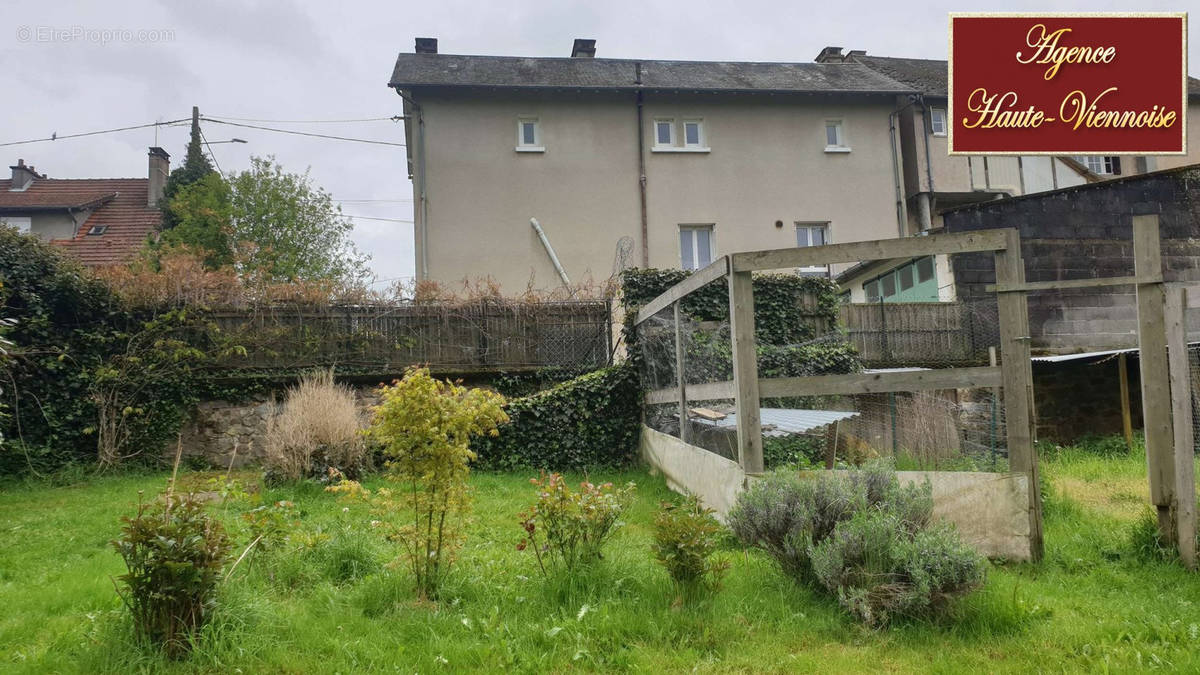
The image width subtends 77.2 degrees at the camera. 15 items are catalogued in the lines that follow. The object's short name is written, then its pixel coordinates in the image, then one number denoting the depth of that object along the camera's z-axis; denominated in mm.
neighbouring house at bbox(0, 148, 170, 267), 23109
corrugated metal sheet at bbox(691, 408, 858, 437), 6491
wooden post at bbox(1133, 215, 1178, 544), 4625
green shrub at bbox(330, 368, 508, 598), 4273
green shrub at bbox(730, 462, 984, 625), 3734
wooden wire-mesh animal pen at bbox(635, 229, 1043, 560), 4984
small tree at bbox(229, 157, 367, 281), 19938
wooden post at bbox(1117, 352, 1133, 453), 10195
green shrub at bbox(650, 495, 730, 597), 4098
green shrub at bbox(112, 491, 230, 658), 3443
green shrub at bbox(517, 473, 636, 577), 4438
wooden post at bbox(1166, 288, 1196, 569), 4480
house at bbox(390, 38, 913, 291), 16859
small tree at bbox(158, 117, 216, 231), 20484
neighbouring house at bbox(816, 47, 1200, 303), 18031
